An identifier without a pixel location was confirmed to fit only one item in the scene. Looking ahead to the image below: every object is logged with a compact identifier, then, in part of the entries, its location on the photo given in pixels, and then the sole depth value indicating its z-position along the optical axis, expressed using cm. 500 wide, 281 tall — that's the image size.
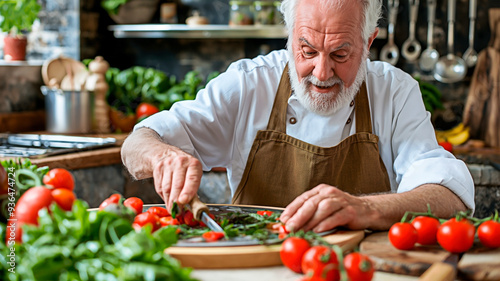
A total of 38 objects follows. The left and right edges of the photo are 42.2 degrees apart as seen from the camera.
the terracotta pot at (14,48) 436
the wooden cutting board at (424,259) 151
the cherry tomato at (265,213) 200
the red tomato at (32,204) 139
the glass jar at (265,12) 464
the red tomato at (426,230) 172
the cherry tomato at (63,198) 146
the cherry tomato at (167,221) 182
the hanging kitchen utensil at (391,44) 461
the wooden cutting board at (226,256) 158
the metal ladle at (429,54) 461
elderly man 227
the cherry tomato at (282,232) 172
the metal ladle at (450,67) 458
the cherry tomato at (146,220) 172
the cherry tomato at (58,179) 165
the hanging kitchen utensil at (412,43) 459
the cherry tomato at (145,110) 443
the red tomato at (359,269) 129
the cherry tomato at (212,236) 168
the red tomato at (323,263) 128
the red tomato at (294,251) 147
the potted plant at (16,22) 412
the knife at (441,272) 133
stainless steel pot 421
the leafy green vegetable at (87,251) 112
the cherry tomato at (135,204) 193
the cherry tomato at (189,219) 185
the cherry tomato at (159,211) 194
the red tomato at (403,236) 165
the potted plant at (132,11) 496
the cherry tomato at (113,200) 183
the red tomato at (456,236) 164
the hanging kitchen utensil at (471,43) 451
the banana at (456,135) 432
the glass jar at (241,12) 470
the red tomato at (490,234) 168
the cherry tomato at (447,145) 374
